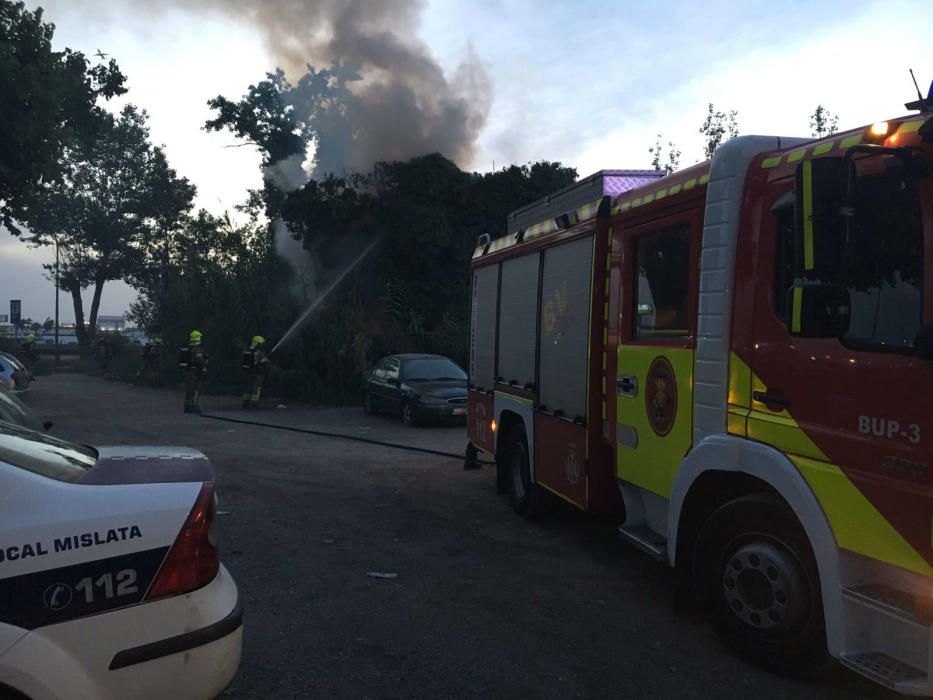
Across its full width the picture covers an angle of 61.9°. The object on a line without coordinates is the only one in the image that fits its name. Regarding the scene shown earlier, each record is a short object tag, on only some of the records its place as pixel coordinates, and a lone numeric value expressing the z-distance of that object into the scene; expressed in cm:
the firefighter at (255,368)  1789
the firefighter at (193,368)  1694
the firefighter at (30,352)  3347
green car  1462
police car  232
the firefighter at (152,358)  2706
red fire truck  298
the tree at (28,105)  1591
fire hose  1093
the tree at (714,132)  1508
